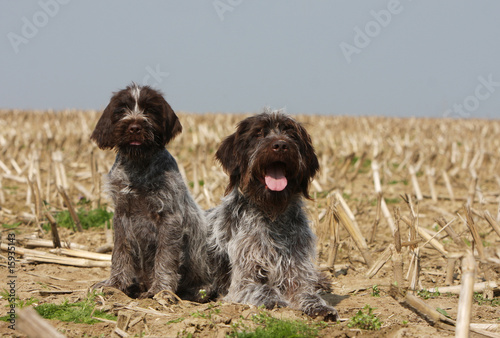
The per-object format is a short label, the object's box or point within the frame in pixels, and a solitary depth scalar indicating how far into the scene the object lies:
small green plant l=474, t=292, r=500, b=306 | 12.06
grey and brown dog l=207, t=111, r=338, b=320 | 11.09
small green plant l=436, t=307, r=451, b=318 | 10.65
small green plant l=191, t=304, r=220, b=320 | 9.65
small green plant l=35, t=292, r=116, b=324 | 9.92
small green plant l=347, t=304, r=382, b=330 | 9.69
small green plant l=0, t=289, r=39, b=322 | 9.92
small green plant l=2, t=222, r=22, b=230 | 18.55
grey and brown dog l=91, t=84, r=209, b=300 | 11.77
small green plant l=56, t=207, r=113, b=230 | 19.17
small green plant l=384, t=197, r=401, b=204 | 25.27
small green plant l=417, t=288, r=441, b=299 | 12.23
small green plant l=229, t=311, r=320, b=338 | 8.63
